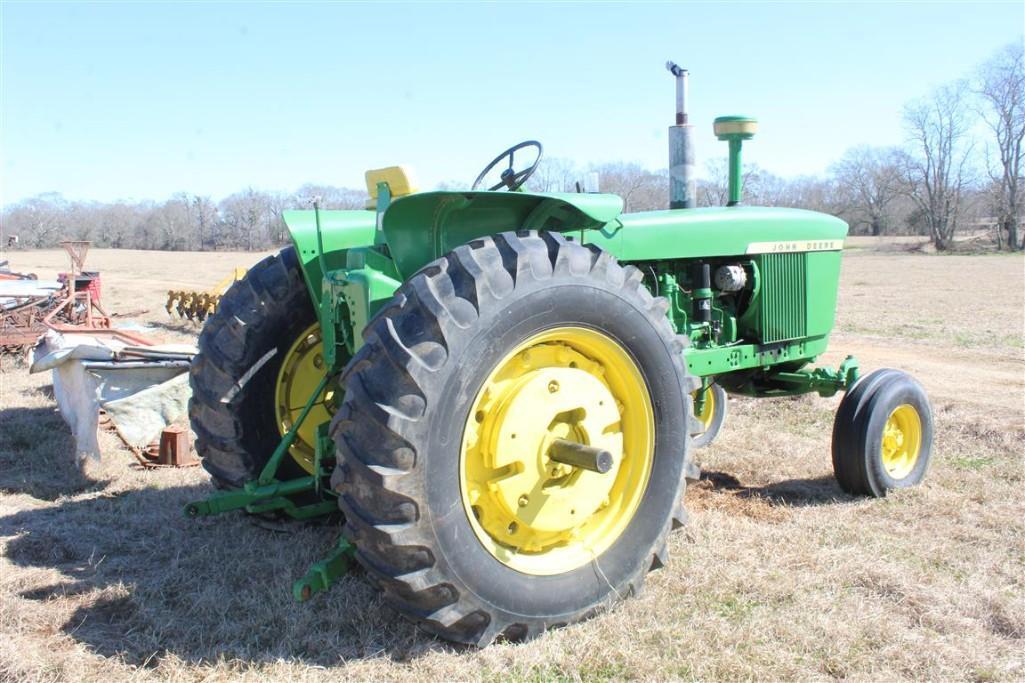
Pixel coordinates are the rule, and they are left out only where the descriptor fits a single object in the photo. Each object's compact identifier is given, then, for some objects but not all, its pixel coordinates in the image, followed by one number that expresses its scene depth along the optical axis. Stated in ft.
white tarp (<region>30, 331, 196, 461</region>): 17.10
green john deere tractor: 8.11
